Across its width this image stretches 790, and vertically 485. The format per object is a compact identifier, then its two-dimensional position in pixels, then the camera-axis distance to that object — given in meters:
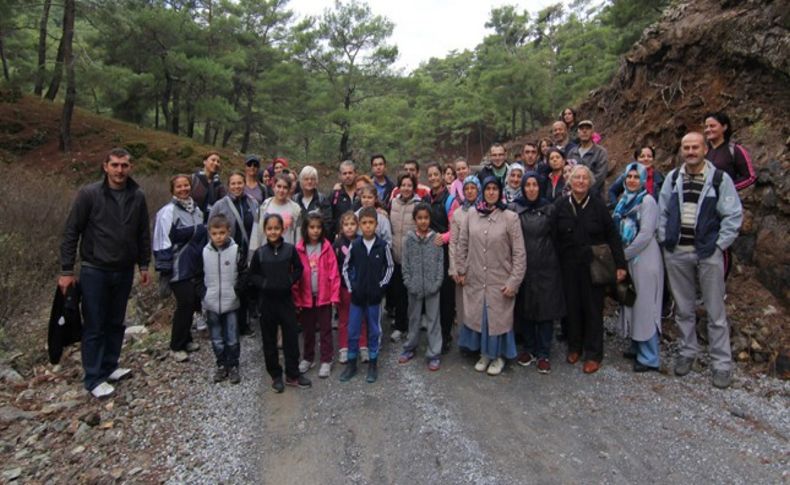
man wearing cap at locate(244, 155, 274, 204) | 5.45
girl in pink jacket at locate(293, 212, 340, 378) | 4.37
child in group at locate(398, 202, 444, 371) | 4.56
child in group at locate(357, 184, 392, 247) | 4.85
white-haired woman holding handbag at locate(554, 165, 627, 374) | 4.29
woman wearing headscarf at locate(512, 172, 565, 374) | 4.35
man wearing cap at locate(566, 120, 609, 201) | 5.52
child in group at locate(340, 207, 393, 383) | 4.39
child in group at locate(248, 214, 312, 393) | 4.07
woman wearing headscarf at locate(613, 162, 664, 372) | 4.27
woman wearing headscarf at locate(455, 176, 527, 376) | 4.28
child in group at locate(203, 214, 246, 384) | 4.25
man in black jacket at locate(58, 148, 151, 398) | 3.90
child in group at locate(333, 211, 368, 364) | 4.53
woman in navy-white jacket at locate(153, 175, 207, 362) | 4.55
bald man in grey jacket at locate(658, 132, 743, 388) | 3.95
